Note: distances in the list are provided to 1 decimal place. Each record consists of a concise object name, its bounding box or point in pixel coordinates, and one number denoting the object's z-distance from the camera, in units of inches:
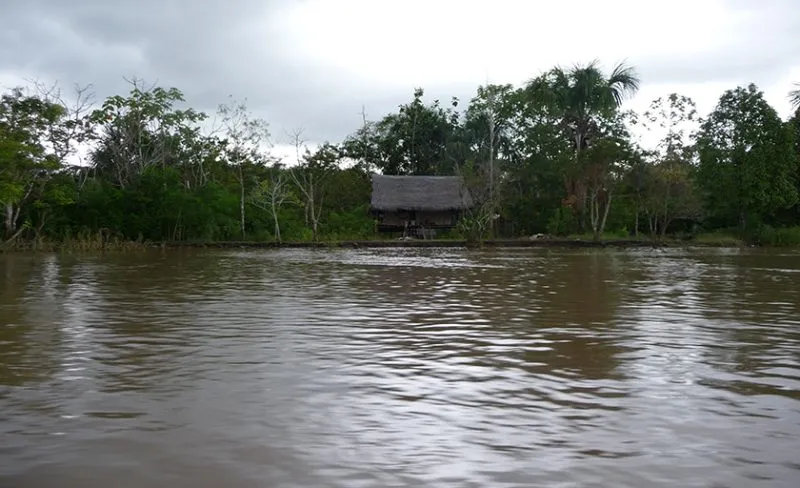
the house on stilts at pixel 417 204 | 1686.8
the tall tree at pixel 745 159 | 1409.9
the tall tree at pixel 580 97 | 1561.3
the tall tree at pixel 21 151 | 1001.5
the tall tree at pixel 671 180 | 1419.8
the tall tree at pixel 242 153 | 1565.0
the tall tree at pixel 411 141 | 1952.5
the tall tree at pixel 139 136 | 1432.1
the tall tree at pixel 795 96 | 1460.4
